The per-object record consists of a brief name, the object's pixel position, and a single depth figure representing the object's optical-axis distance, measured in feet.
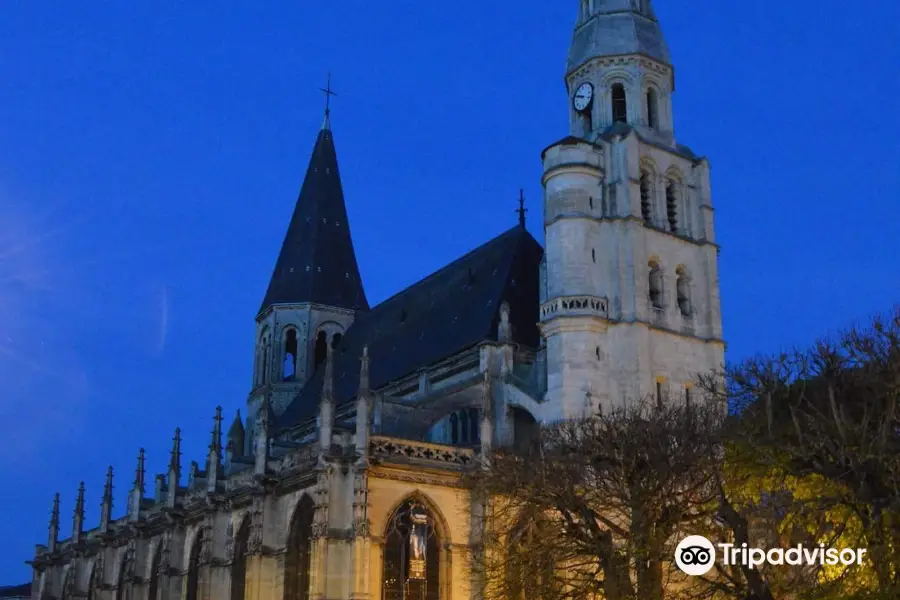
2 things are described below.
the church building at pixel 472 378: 99.76
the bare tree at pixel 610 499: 66.80
